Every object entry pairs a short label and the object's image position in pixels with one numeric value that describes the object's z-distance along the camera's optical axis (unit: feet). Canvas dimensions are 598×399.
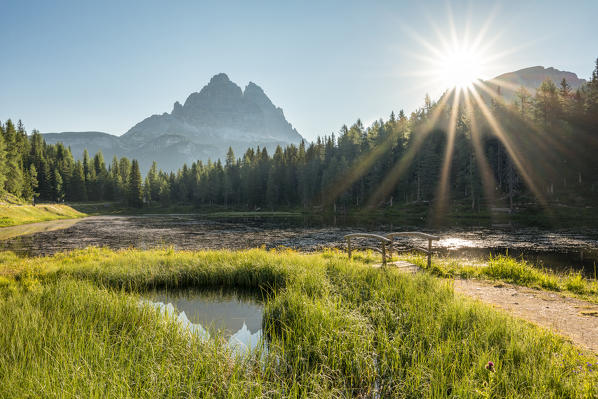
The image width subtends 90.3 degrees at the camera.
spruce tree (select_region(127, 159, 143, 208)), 341.21
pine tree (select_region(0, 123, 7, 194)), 188.56
